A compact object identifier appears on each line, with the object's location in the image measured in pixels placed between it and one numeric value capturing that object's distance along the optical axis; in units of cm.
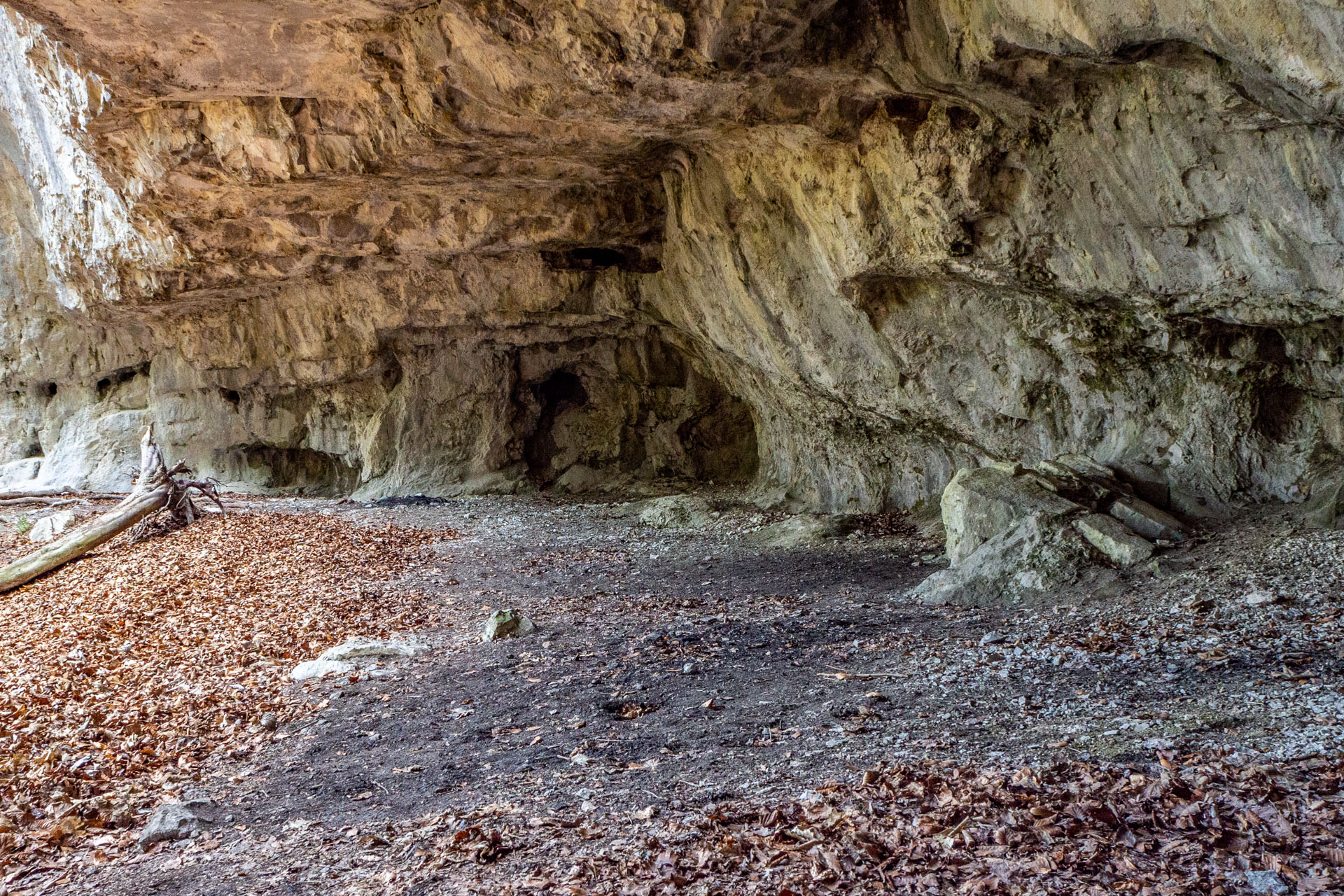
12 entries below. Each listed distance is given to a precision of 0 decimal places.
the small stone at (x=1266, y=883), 306
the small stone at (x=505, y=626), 802
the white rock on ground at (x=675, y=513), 1448
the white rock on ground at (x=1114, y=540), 780
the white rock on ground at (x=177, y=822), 463
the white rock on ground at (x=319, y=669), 715
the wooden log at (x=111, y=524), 1123
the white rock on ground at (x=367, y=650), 755
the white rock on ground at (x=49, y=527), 1422
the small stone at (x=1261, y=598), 655
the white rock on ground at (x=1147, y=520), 830
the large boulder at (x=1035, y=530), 783
